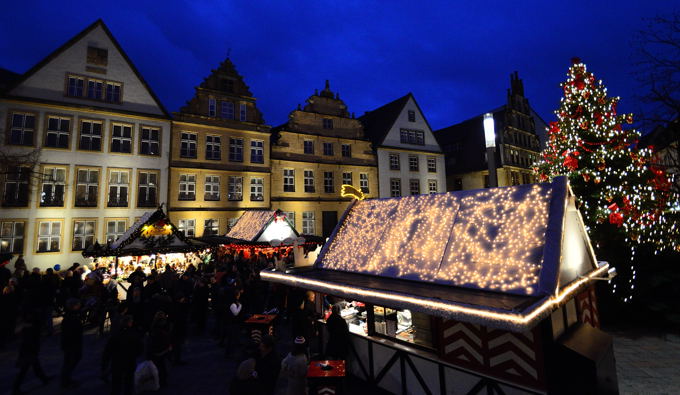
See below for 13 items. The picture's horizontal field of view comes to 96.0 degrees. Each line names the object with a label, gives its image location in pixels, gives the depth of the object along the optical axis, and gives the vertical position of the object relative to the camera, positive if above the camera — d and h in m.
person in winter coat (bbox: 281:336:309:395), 5.05 -2.34
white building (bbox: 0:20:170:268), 17.23 +5.17
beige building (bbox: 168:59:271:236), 21.44 +5.37
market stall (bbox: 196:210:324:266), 15.75 -0.33
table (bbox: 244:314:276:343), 8.02 -2.59
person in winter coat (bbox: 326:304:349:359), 6.58 -2.39
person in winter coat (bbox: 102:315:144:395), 5.77 -2.30
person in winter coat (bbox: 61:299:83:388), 6.38 -2.25
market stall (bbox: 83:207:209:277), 12.72 -0.66
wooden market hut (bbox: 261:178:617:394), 4.47 -1.09
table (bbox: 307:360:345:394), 5.27 -2.63
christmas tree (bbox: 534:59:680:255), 9.57 +1.79
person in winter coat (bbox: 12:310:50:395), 6.12 -2.24
